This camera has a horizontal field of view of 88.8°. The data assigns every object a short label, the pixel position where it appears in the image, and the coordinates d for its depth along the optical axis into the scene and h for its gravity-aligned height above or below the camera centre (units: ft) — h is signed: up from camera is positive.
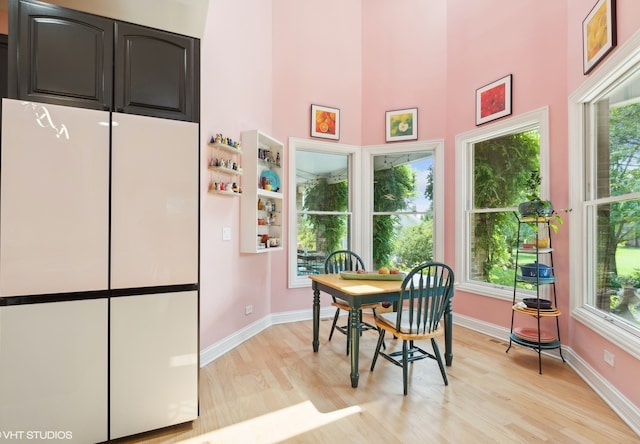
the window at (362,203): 14.16 +0.93
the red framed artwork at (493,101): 11.52 +4.54
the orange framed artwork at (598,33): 7.50 +4.71
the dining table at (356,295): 8.11 -1.85
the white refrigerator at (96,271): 5.39 -0.86
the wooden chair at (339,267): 10.55 -1.61
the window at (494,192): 11.14 +1.23
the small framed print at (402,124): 14.38 +4.44
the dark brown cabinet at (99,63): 5.42 +2.89
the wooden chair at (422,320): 7.77 -2.35
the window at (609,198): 7.30 +0.66
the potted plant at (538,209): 9.36 +0.45
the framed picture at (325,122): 14.23 +4.51
